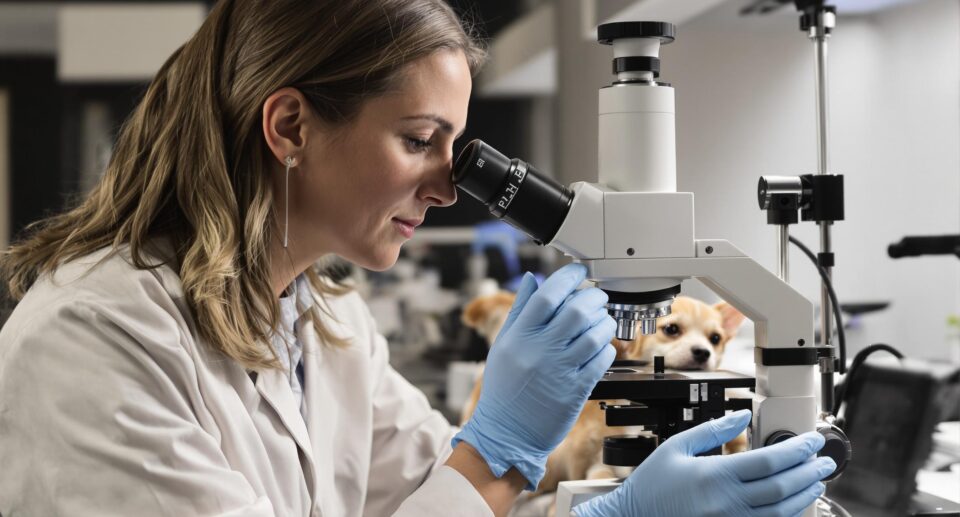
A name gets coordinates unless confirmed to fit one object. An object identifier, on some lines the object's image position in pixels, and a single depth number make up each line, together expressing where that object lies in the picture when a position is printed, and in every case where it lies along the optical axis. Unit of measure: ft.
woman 2.96
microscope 2.88
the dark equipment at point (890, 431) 3.72
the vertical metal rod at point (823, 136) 3.61
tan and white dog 3.64
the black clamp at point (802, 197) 3.25
